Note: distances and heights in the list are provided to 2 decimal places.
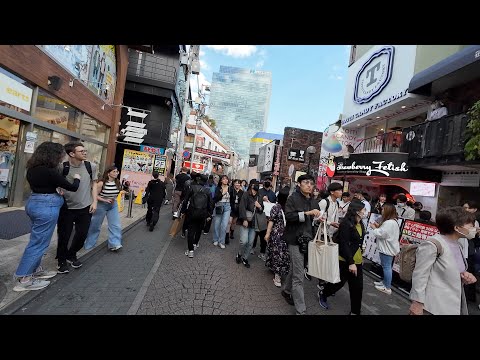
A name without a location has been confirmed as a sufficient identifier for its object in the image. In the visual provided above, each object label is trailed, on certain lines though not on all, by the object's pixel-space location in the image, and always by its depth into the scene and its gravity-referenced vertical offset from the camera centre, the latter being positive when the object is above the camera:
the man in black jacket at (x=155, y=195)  7.41 -0.65
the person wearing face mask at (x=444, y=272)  2.33 -0.60
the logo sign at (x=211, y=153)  20.52 +2.23
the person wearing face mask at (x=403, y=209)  6.51 -0.14
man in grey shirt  3.88 -0.71
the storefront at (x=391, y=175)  10.00 +1.17
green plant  6.19 +1.84
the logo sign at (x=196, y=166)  23.97 +1.16
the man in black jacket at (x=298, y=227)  3.39 -0.52
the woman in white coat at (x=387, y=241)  4.66 -0.75
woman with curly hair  3.14 -0.55
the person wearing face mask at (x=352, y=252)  3.46 -0.75
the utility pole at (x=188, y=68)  17.75 +7.78
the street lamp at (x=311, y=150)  13.00 +2.15
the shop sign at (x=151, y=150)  14.64 +1.35
